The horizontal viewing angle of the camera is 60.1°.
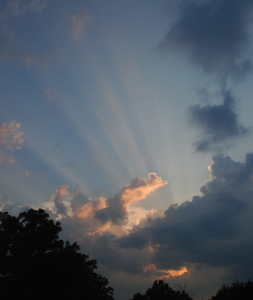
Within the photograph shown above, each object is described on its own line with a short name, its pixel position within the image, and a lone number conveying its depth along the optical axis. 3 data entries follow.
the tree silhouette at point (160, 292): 85.54
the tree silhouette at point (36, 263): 28.50
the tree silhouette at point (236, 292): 27.31
